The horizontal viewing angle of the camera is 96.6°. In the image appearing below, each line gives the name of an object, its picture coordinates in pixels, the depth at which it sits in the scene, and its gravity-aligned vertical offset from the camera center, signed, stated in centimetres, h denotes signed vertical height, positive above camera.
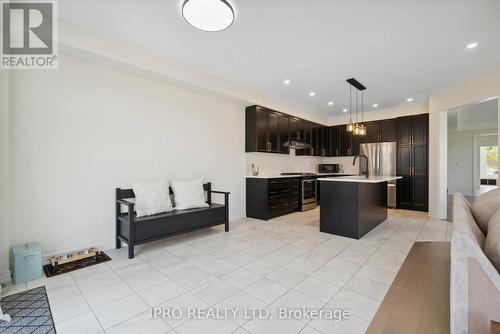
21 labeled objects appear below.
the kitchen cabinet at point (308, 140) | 647 +81
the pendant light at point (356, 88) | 434 +166
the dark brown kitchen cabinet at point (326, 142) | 737 +83
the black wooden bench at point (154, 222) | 288 -80
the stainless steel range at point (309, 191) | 576 -65
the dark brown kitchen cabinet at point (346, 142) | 681 +76
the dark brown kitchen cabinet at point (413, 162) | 562 +11
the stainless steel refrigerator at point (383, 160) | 604 +19
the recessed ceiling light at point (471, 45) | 308 +170
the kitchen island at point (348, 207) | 357 -67
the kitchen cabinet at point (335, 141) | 719 +86
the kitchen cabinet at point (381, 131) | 612 +101
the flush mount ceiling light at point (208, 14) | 211 +152
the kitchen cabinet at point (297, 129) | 598 +106
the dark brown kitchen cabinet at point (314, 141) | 684 +81
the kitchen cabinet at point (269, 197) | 482 -68
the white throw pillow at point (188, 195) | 357 -45
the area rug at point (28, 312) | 163 -118
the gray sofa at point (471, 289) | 82 -45
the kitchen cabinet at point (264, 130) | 502 +87
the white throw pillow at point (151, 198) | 315 -45
